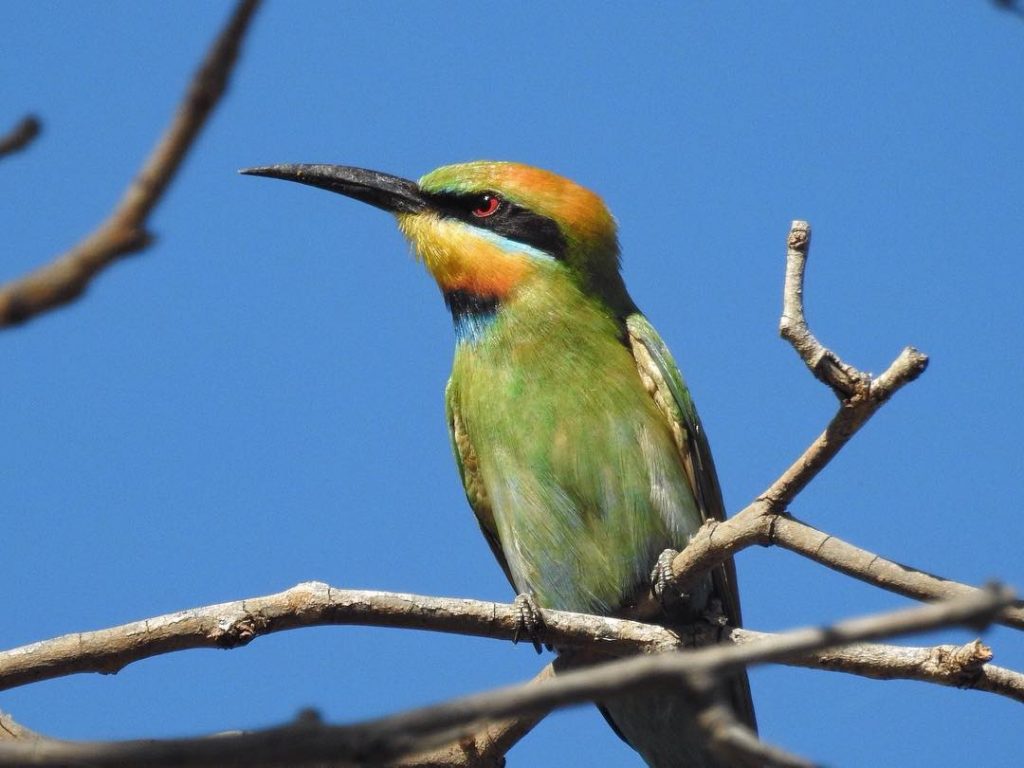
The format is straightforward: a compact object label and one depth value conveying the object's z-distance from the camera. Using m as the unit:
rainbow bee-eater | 9.45
